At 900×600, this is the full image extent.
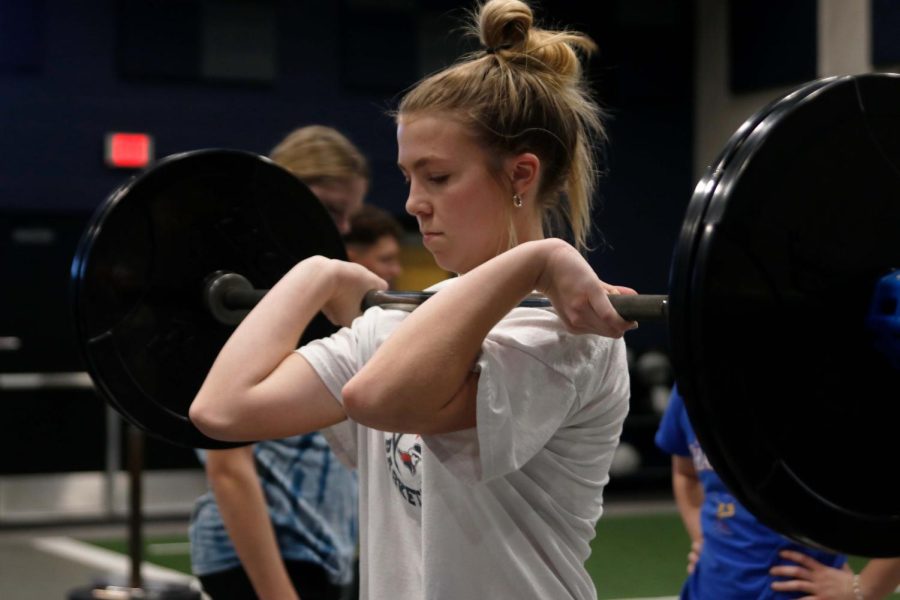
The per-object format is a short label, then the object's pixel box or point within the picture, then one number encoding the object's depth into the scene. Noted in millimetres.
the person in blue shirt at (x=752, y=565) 2225
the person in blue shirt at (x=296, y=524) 2309
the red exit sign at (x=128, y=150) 7637
